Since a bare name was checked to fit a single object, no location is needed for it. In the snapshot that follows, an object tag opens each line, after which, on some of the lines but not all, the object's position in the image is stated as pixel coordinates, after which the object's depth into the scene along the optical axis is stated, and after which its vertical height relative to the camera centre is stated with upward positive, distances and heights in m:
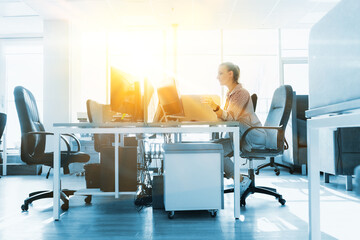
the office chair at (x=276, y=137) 2.55 -0.10
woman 2.57 +0.13
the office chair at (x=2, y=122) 4.36 +0.07
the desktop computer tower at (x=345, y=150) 3.13 -0.26
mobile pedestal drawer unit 2.13 -0.37
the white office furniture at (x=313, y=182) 0.94 -0.18
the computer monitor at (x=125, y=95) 2.62 +0.29
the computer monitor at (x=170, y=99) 2.40 +0.23
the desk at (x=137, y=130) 2.15 -0.03
